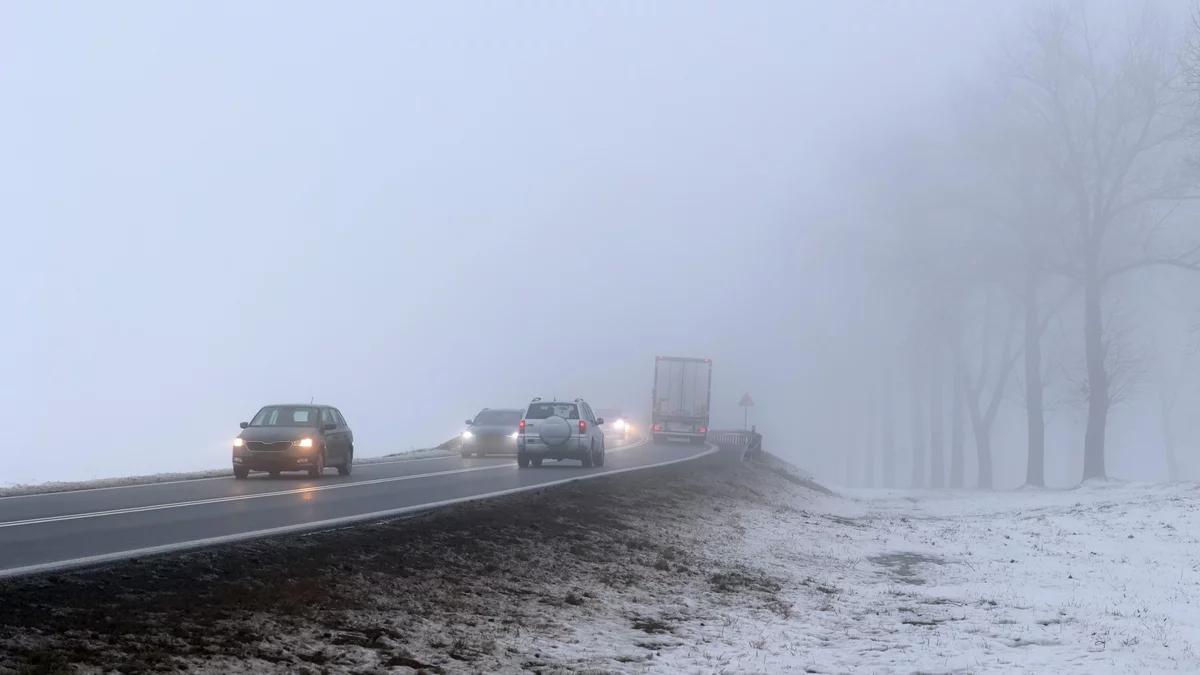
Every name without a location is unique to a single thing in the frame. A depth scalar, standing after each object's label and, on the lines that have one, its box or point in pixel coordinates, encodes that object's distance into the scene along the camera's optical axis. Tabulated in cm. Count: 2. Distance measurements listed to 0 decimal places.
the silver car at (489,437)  4159
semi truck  6219
